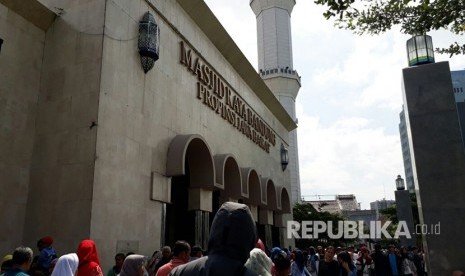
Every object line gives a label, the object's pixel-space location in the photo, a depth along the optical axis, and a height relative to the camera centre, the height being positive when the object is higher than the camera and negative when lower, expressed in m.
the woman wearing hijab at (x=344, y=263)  6.96 -0.62
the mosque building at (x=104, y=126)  7.50 +2.30
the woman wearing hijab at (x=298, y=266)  6.02 -0.57
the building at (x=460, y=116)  26.32 +19.64
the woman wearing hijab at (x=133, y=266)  4.06 -0.37
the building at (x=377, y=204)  118.47 +7.84
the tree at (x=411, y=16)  6.19 +3.66
